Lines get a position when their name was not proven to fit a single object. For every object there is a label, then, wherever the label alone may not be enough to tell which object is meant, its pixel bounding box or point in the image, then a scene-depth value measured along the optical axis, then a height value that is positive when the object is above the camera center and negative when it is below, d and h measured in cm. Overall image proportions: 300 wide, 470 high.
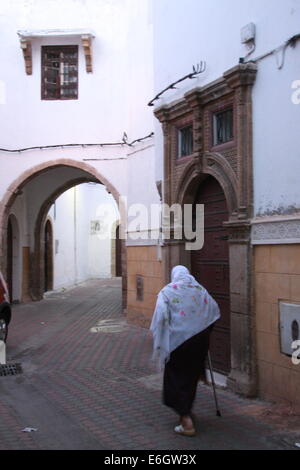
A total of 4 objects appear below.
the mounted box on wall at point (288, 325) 491 -81
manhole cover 1041 -175
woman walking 457 -86
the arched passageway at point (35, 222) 1583 +60
